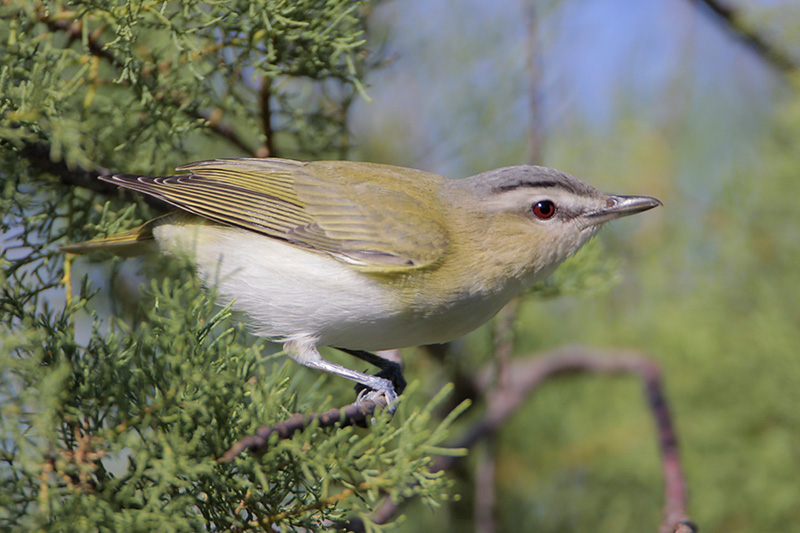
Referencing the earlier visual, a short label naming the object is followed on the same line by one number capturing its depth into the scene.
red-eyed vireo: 4.20
